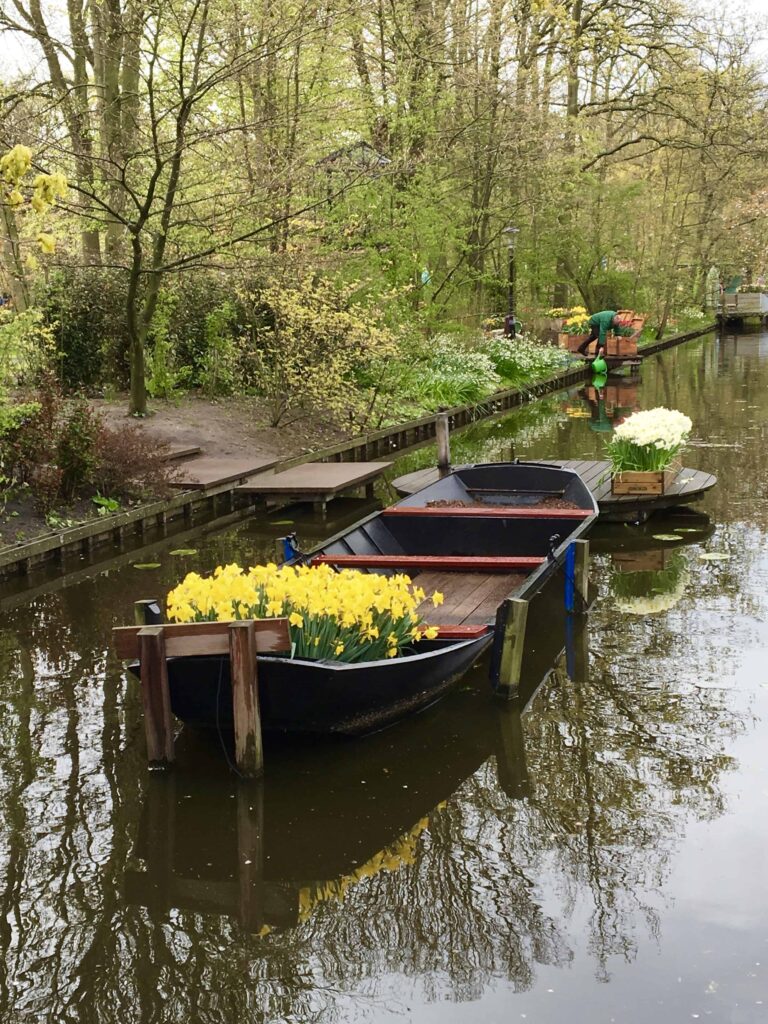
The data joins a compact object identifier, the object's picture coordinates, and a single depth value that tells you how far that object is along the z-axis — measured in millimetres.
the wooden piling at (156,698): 5750
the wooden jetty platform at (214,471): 13055
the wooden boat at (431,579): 5930
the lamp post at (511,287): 27922
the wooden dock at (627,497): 11727
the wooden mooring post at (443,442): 12664
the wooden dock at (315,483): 13086
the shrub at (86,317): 18469
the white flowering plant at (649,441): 11828
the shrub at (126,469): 12234
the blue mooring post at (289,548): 7937
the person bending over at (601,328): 32500
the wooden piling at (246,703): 5594
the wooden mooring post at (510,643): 6805
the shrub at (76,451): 11711
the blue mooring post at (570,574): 8578
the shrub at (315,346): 16672
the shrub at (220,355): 18608
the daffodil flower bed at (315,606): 6008
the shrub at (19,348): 10844
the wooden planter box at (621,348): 32562
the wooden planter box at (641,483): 11680
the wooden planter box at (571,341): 33781
